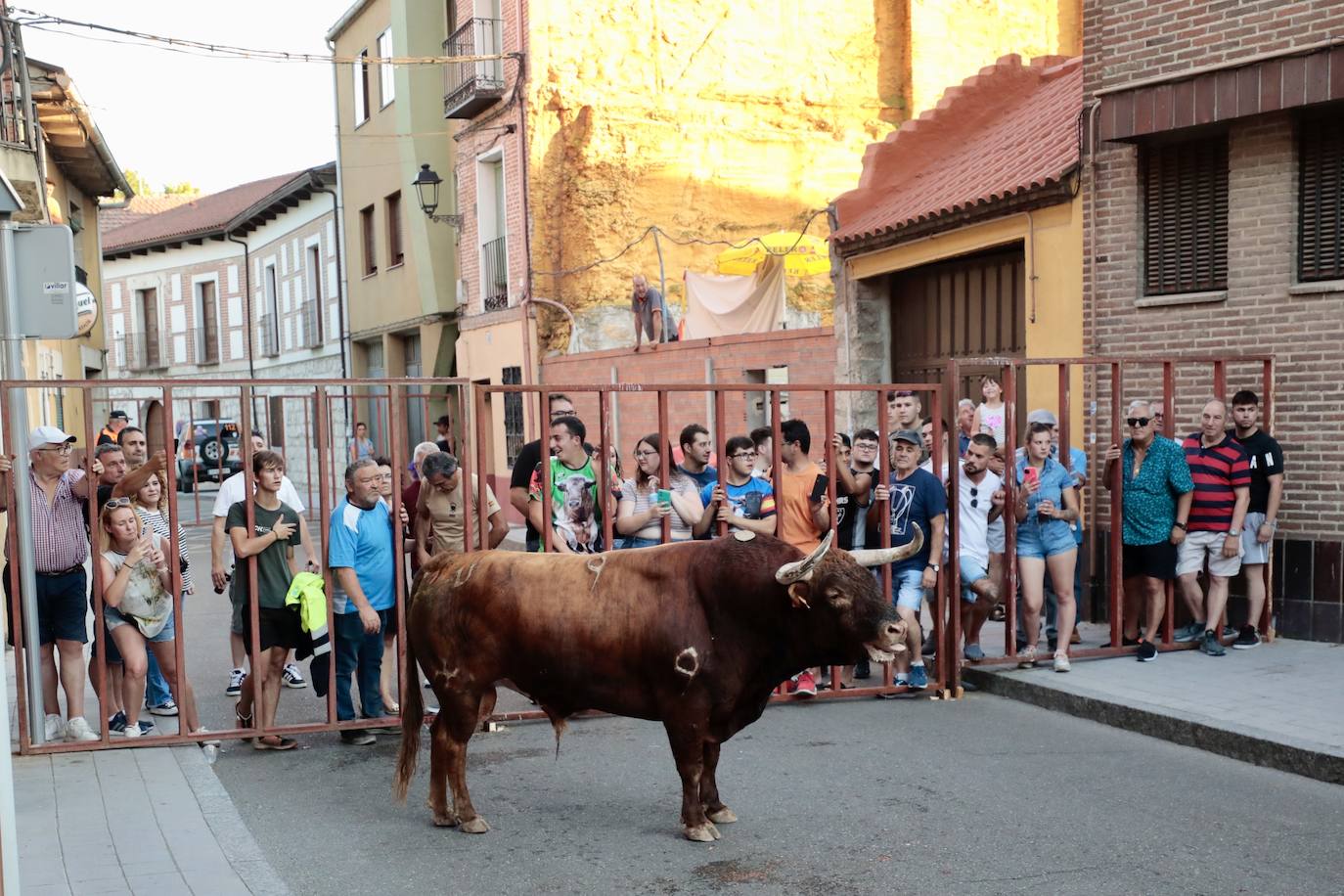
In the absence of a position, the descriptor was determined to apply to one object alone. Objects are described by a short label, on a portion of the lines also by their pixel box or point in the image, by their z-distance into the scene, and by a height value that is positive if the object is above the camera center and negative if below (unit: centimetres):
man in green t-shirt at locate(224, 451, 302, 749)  768 -108
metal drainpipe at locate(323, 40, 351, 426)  3028 +287
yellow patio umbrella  1888 +188
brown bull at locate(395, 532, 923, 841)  583 -116
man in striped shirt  955 -106
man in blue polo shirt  770 -114
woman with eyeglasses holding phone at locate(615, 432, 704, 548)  826 -77
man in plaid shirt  762 -96
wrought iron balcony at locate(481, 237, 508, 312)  2355 +199
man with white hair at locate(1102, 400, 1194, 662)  945 -97
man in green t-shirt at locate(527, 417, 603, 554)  829 -72
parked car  3108 -161
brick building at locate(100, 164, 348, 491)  3250 +289
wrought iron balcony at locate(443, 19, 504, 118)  2212 +533
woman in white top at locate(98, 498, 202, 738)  756 -121
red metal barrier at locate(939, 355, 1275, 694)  887 -53
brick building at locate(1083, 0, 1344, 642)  1005 +124
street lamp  2288 +353
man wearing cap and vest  1488 -38
